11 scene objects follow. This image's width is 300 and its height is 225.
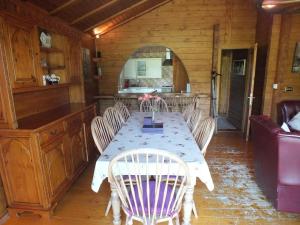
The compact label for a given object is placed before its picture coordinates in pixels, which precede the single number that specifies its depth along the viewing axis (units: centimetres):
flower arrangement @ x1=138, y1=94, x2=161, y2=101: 257
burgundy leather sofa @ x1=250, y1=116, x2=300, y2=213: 188
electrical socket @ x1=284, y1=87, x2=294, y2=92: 404
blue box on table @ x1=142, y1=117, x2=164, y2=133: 233
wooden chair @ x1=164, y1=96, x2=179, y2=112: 471
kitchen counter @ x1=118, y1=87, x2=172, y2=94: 654
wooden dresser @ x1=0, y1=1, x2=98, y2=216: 186
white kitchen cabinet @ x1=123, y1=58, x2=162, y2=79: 720
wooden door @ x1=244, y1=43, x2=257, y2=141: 393
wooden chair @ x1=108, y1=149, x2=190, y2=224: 136
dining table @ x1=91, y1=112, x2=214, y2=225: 161
